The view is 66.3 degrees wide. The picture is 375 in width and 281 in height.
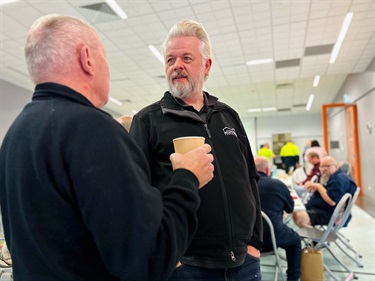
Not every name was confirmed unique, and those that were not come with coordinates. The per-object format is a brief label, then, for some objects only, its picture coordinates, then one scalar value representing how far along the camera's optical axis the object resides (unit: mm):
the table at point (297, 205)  3067
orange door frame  8641
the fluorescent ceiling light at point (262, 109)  14941
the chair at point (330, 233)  2711
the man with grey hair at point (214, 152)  1004
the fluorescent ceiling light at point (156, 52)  6011
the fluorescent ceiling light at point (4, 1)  4203
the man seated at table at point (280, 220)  2525
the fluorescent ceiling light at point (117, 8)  4273
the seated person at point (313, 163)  5359
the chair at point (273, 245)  2291
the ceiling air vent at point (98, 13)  4395
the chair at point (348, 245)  3005
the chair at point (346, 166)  7223
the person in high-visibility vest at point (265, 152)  9523
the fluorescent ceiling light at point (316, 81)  9629
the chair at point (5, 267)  1513
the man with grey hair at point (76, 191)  557
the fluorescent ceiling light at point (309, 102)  12586
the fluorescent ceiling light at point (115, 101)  10984
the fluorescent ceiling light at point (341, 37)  4973
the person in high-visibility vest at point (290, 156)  9992
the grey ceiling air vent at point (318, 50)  6230
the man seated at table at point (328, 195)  3361
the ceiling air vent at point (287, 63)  7098
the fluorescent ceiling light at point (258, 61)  6926
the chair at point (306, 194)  4813
